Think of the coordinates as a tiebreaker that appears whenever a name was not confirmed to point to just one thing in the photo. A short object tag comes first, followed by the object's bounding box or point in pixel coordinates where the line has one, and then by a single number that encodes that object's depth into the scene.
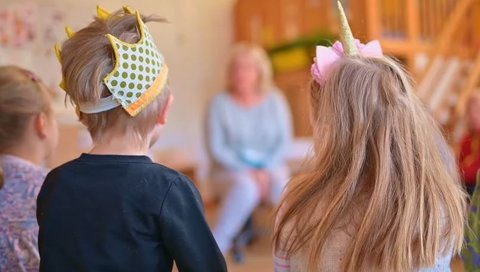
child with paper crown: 1.13
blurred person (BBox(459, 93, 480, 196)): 2.44
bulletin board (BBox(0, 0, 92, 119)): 3.48
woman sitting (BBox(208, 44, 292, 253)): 3.10
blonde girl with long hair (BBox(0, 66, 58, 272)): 1.47
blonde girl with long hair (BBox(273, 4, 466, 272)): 1.11
